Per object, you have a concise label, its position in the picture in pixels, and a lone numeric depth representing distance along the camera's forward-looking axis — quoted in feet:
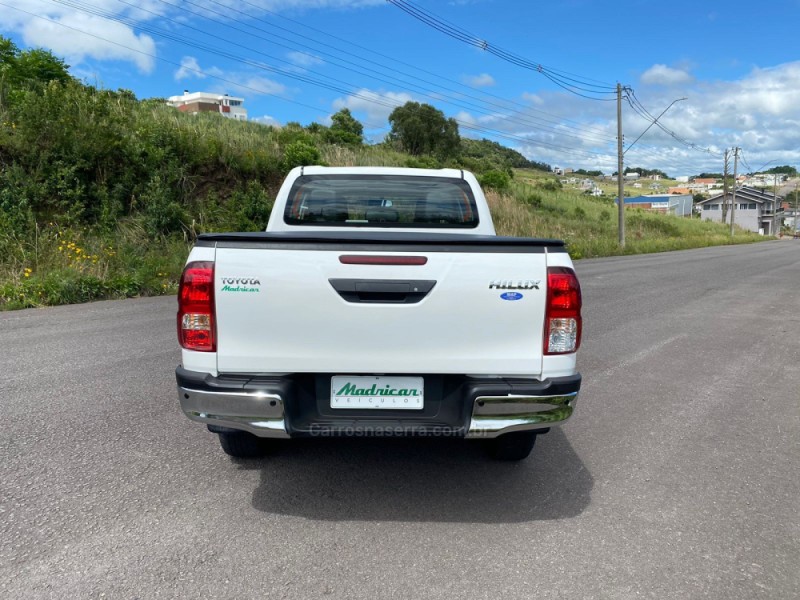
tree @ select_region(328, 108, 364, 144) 140.67
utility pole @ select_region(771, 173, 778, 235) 274.03
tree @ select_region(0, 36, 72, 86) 72.43
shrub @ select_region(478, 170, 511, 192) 112.47
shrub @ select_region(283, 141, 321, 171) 64.23
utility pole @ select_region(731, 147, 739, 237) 193.06
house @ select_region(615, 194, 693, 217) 328.37
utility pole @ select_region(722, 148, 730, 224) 200.80
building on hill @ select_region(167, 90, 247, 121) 346.23
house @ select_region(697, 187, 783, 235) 323.37
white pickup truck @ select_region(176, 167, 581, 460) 9.21
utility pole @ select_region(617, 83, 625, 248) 98.72
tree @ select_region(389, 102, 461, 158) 156.97
